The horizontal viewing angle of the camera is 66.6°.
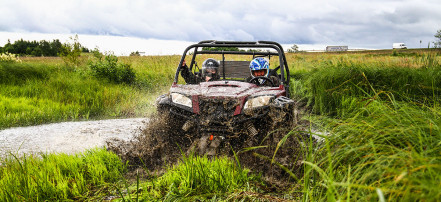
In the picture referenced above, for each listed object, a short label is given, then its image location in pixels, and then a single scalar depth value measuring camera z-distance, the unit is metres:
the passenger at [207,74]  6.37
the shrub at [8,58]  12.76
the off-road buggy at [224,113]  3.85
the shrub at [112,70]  11.62
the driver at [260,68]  5.77
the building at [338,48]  72.90
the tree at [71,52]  14.50
